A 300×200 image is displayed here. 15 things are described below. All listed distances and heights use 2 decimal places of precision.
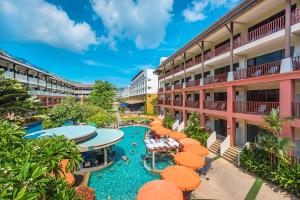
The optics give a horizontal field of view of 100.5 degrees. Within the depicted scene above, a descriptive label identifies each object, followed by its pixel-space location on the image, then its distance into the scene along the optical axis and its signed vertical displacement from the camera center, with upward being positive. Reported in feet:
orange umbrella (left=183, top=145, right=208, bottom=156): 36.26 -14.87
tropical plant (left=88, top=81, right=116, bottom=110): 133.16 +5.54
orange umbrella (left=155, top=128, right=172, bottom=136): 55.81 -14.54
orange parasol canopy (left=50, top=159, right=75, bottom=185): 29.81 -18.84
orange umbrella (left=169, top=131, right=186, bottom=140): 48.25 -14.10
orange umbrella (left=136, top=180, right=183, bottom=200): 20.17 -15.38
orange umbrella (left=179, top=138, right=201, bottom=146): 41.39 -14.16
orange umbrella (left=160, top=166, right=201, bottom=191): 24.37 -15.97
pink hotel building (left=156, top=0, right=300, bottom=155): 31.09 +10.92
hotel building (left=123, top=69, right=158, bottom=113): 141.66 +14.66
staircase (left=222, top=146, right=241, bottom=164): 41.17 -18.79
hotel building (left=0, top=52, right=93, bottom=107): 81.66 +17.51
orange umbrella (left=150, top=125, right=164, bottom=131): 60.96 -13.71
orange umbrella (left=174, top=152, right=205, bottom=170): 30.65 -15.47
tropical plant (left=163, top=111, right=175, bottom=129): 77.69 -13.42
